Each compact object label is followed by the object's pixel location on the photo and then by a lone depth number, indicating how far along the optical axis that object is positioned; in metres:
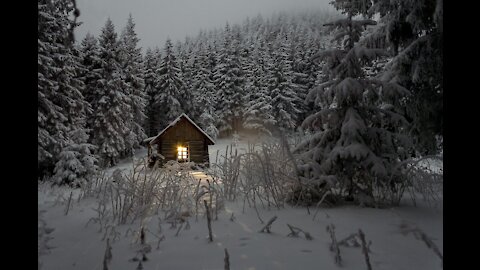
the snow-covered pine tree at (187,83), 31.86
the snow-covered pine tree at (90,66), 21.93
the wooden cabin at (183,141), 23.84
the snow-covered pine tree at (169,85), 29.72
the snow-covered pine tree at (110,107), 21.41
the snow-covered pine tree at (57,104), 11.41
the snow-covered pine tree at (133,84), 23.88
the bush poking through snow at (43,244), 2.86
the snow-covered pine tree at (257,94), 32.22
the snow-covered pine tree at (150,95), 31.83
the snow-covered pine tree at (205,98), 34.19
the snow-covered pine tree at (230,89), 36.12
